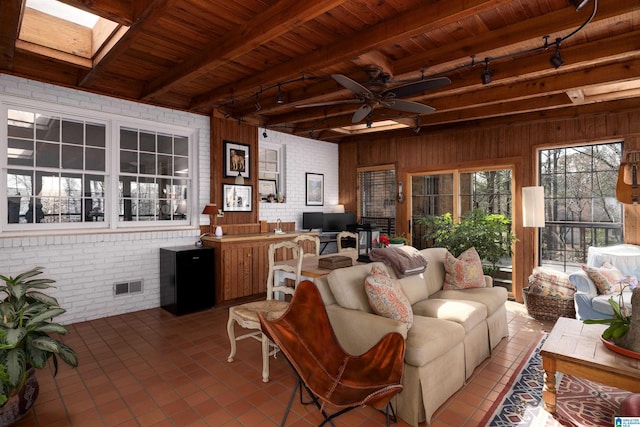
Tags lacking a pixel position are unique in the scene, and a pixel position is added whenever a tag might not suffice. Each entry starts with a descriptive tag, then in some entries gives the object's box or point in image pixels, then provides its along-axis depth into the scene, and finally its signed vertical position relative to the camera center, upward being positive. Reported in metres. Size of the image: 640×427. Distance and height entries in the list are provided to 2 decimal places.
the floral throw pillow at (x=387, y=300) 2.54 -0.66
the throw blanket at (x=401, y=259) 3.33 -0.47
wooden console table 4.99 -0.77
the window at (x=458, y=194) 5.62 +0.28
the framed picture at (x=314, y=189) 7.08 +0.47
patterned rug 2.35 -1.41
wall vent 4.60 -0.99
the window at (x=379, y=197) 6.94 +0.28
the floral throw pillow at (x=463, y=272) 3.77 -0.67
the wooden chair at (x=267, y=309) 2.89 -0.86
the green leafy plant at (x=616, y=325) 2.39 -0.81
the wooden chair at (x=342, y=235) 4.50 -0.31
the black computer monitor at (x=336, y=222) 6.90 -0.20
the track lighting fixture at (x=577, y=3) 1.98 +1.22
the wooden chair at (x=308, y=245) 6.01 -0.58
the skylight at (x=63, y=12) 3.25 +1.97
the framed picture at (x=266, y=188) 6.38 +0.45
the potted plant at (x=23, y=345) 2.07 -0.82
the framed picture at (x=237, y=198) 5.60 +0.24
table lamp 5.14 +0.04
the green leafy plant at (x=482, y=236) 5.00 -0.38
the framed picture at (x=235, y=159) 5.60 +0.86
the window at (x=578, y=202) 4.82 +0.10
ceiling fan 2.81 +1.02
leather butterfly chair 1.83 -0.88
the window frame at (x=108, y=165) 3.87 +0.63
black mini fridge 4.62 -0.90
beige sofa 2.32 -0.90
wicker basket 4.27 -1.20
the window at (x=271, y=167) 6.39 +0.83
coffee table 2.15 -0.99
